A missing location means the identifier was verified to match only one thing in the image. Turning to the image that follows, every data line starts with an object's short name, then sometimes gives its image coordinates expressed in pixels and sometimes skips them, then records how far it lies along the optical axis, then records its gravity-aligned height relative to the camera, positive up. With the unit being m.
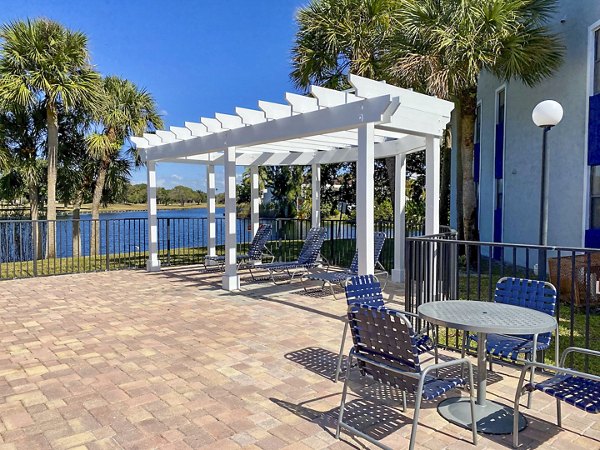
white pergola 5.50 +1.26
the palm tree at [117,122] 15.63 +3.38
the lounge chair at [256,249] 9.41 -0.74
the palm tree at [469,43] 8.52 +3.41
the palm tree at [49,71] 12.50 +4.18
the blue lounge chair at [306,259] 8.20 -0.85
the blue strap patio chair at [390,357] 2.42 -0.83
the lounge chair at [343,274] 7.08 -0.99
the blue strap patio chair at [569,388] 2.30 -0.97
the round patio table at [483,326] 2.69 -0.68
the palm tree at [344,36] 11.42 +4.68
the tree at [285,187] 29.58 +1.86
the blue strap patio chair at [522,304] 3.22 -0.71
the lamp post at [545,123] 5.77 +1.21
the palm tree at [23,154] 14.57 +2.05
